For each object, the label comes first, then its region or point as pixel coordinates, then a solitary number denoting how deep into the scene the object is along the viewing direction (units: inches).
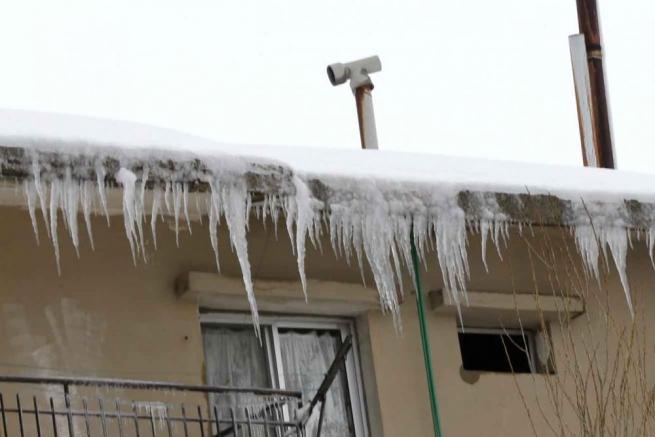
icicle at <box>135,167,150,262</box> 625.1
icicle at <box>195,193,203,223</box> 663.1
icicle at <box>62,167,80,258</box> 614.1
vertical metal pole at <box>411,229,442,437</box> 743.2
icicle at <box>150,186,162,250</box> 638.8
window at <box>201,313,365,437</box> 740.0
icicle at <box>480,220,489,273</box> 713.6
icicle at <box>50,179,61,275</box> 612.5
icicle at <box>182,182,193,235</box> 637.2
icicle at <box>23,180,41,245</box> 609.8
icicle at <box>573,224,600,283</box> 737.4
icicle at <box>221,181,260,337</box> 648.3
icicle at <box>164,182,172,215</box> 632.5
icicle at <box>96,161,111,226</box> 616.2
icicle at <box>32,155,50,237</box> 605.1
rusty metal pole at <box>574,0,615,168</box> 1037.3
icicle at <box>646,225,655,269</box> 752.1
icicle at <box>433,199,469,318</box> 701.5
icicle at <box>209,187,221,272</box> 645.1
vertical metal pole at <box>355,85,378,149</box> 978.8
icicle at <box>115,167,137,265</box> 619.8
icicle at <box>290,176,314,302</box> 663.1
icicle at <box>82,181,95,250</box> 621.4
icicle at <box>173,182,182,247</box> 635.1
